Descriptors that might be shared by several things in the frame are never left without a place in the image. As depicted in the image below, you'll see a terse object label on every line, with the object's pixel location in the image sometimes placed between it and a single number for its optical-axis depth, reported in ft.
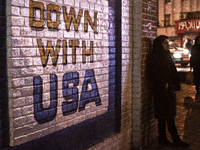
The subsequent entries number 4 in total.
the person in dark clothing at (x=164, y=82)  16.76
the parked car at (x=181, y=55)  68.39
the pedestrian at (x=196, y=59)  30.04
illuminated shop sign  124.47
